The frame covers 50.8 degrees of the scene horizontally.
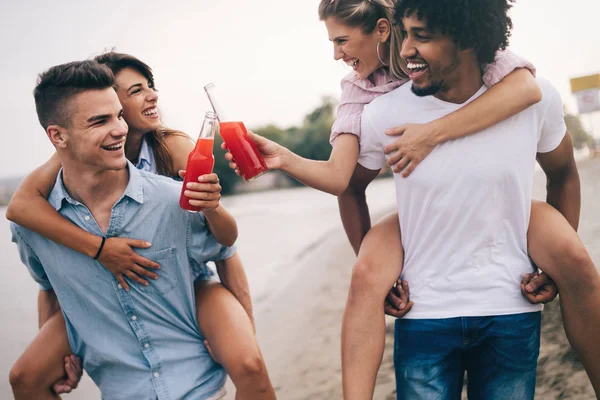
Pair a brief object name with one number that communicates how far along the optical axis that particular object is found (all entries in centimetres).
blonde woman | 180
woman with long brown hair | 207
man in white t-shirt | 182
